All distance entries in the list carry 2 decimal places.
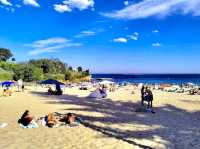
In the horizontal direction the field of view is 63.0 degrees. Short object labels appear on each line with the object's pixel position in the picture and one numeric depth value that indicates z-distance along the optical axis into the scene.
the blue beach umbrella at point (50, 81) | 18.39
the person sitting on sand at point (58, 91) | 18.30
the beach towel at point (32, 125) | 8.10
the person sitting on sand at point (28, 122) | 8.13
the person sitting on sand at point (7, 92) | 16.84
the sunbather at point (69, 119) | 8.39
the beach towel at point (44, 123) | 8.09
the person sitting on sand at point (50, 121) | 8.12
